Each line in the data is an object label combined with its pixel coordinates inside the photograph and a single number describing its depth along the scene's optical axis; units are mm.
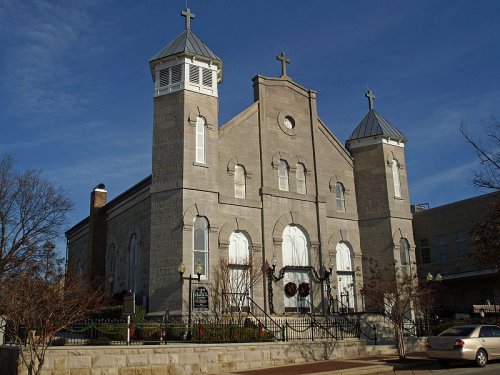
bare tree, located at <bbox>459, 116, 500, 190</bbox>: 20141
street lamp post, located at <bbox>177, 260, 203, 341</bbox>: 24172
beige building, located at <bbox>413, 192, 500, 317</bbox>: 35375
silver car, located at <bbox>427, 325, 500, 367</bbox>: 18938
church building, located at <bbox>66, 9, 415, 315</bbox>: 27750
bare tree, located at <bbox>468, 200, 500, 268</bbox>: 20531
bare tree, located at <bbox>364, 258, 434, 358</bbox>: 22312
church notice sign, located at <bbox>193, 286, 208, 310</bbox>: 26047
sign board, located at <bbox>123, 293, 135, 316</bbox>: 25641
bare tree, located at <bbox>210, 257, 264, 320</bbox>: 26359
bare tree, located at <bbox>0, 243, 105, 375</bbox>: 15641
